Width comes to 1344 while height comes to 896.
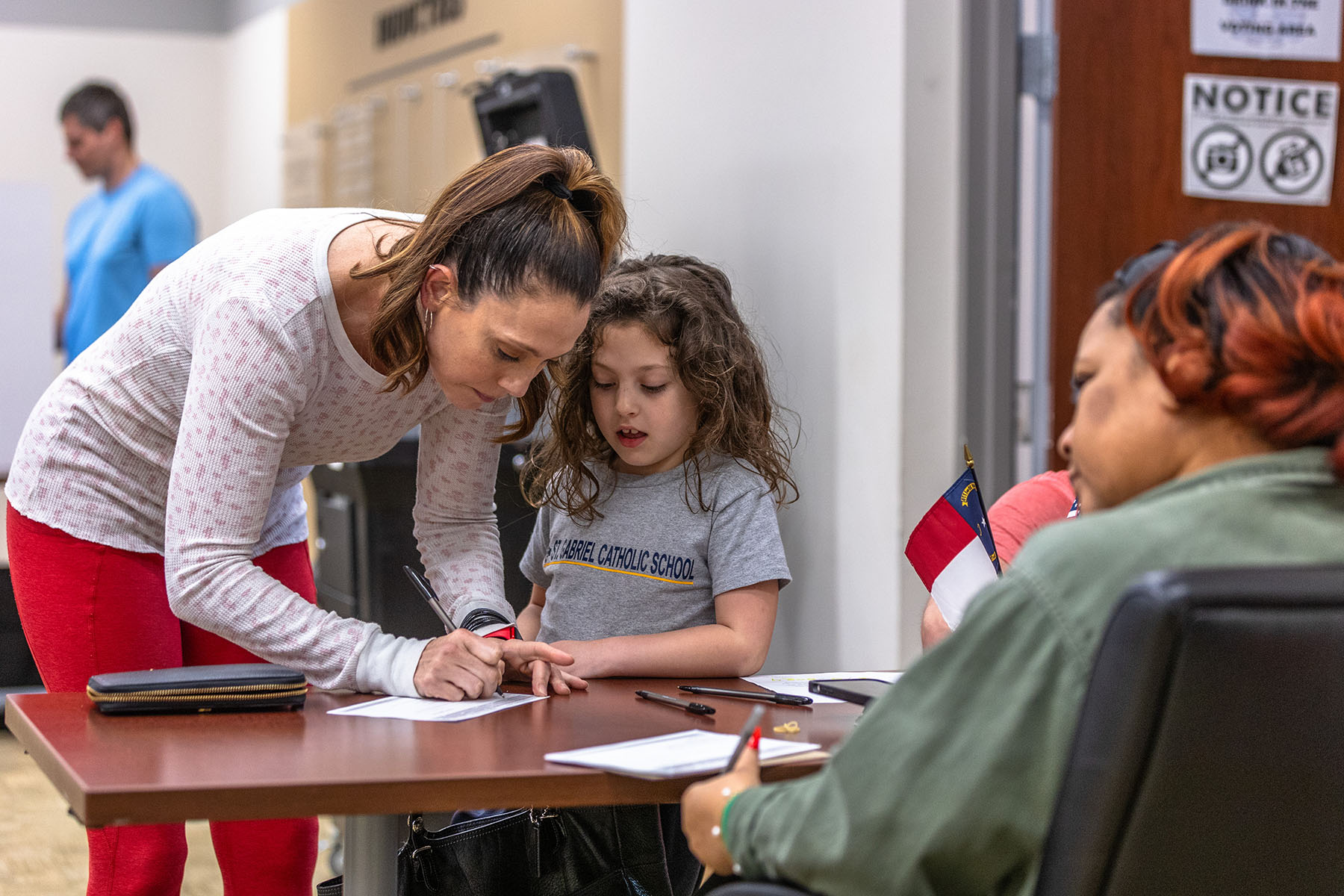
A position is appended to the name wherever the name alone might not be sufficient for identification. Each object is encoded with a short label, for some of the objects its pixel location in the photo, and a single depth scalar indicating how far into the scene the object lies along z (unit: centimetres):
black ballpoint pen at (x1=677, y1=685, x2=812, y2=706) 271
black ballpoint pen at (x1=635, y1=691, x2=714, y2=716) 265
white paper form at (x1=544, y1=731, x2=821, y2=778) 239
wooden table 232
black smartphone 268
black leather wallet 257
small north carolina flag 279
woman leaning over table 270
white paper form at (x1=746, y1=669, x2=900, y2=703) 281
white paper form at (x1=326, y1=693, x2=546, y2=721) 260
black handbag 271
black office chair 210
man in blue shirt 681
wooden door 374
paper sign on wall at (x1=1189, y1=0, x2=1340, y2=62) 381
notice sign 382
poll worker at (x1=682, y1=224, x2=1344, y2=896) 214
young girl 312
